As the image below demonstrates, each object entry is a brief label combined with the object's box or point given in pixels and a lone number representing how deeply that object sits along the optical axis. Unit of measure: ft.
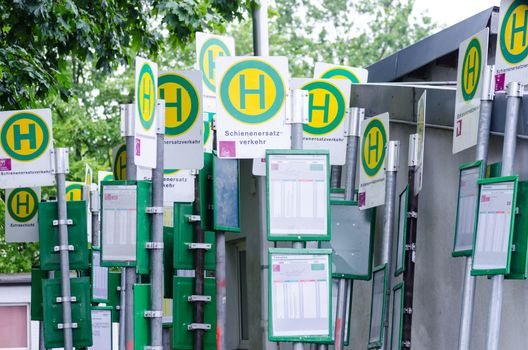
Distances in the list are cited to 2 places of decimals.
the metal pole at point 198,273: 41.52
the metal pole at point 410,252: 35.99
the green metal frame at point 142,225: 36.45
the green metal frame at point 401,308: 35.40
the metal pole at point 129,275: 36.19
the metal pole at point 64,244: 48.32
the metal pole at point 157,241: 36.42
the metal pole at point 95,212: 59.51
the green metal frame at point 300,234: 31.32
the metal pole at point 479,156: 28.32
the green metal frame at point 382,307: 36.51
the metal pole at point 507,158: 26.78
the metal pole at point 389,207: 37.70
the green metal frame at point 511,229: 26.76
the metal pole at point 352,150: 40.19
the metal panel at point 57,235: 49.44
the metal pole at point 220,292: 38.14
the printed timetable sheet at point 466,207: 29.43
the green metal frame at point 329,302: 30.60
